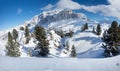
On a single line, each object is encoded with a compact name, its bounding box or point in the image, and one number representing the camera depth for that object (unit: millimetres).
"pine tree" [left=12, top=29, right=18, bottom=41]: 62855
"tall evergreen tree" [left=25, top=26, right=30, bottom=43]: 54466
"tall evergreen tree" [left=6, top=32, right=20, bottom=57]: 20113
